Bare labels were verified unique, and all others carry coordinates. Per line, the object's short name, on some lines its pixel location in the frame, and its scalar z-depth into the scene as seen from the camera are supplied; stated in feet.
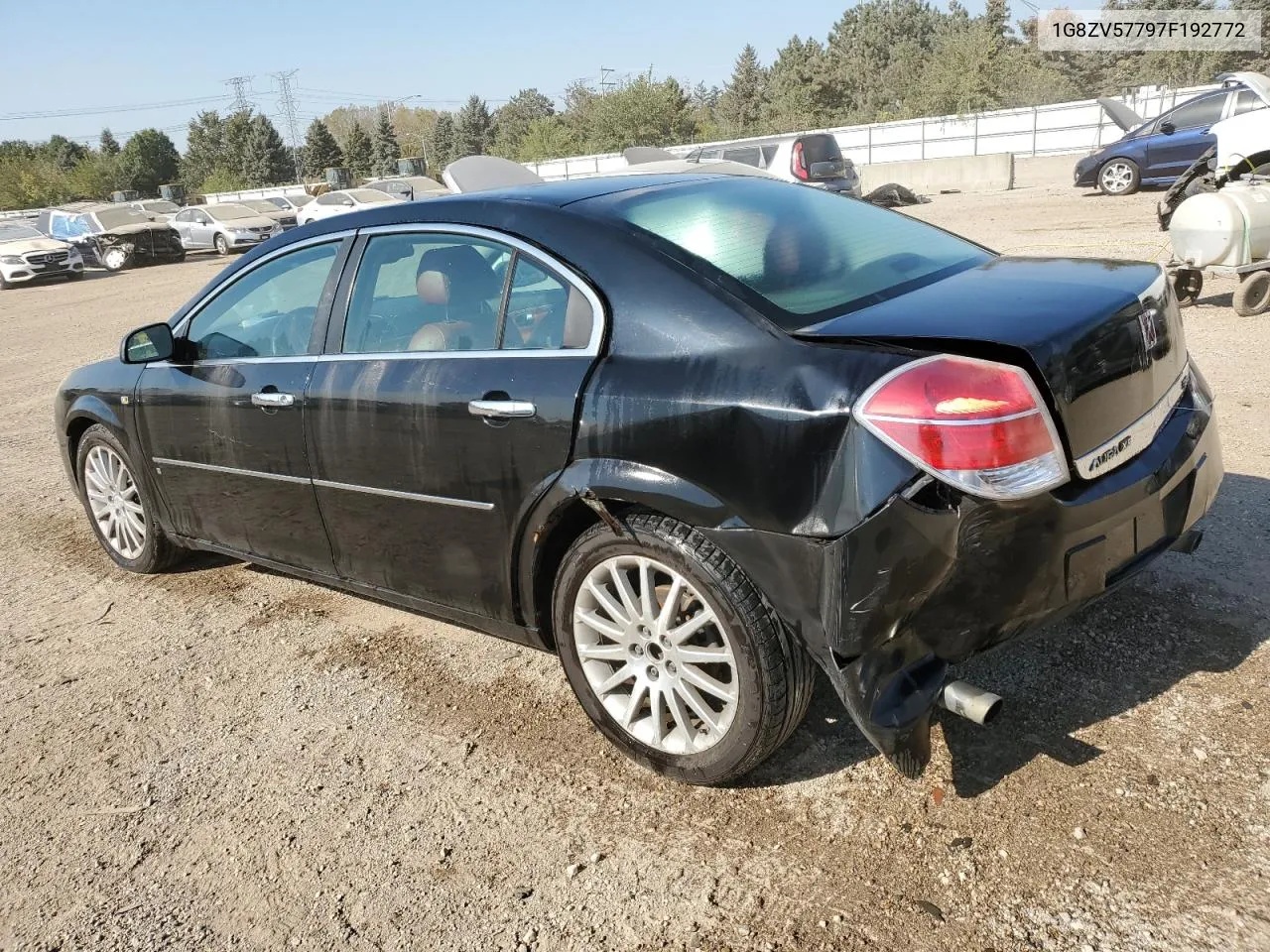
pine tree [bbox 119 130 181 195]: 299.38
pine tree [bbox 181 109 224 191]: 314.96
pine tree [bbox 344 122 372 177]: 298.56
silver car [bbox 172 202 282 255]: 94.38
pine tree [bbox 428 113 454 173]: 324.39
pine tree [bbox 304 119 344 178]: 304.09
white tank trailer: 25.84
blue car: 64.13
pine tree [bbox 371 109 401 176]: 301.22
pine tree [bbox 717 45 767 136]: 310.24
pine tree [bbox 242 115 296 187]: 292.40
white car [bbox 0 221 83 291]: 84.38
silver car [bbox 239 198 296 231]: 98.12
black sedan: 7.83
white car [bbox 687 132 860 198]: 68.85
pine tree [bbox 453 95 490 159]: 315.58
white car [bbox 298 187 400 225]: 91.25
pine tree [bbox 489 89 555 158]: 268.13
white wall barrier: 114.32
